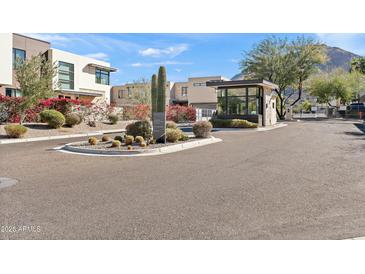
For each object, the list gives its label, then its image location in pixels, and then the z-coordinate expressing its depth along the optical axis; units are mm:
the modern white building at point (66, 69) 23500
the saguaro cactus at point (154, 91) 13906
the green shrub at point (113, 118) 25727
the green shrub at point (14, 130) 15703
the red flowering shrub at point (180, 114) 33469
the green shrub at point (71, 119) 20984
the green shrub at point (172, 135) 13884
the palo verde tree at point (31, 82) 18812
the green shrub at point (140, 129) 13891
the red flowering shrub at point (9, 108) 18734
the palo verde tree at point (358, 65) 60769
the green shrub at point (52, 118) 19203
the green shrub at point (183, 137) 14481
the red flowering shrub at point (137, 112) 28156
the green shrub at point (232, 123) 23734
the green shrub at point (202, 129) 15789
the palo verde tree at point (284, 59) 39812
